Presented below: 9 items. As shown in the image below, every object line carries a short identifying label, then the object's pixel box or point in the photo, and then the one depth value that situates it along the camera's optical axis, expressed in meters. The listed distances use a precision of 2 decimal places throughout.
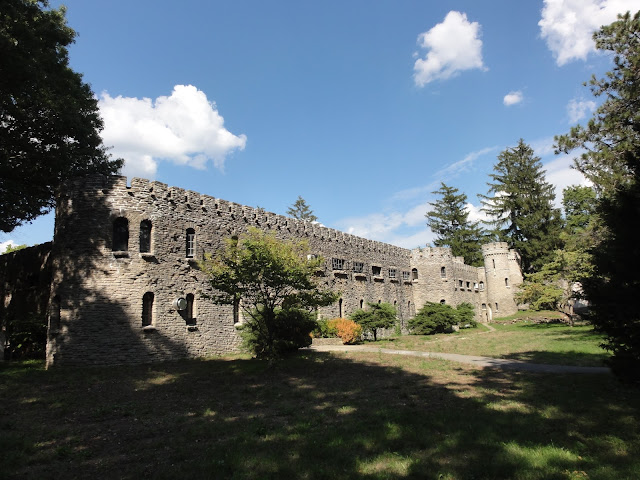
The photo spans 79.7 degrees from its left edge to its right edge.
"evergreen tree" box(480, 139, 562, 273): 42.66
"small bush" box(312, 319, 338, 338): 22.16
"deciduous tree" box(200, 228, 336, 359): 12.36
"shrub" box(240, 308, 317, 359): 15.26
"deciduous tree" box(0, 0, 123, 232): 13.89
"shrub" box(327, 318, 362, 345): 21.91
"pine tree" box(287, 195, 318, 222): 59.10
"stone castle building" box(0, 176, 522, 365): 14.98
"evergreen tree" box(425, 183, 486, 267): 50.88
